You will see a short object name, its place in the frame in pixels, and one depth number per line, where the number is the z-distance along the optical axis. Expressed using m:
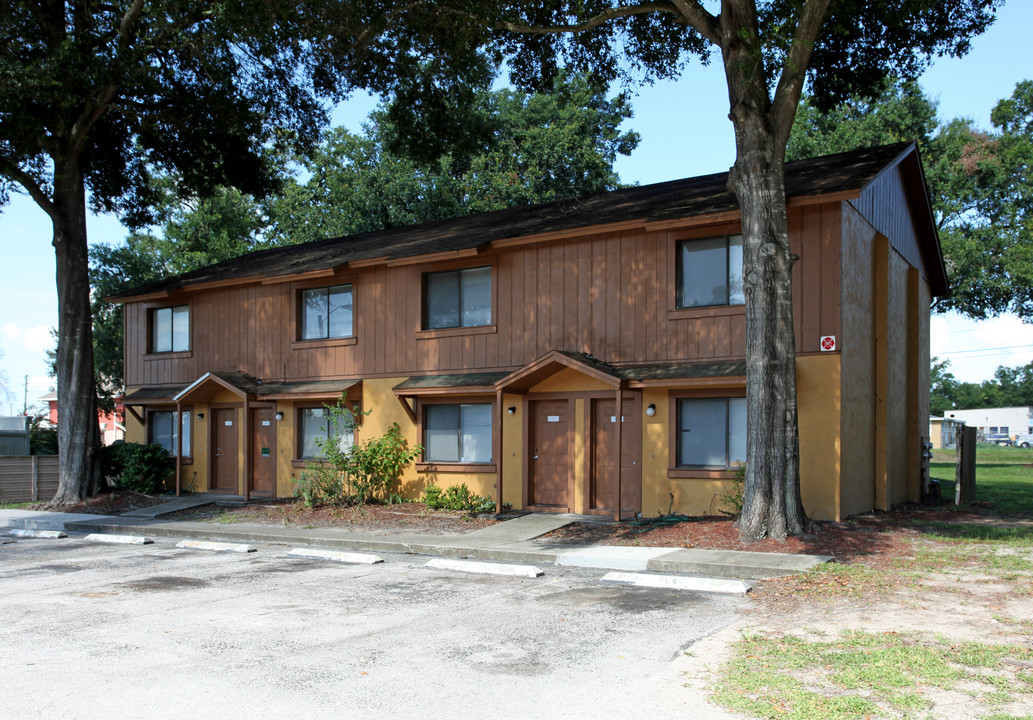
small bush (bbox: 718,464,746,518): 14.36
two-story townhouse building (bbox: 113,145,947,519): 14.64
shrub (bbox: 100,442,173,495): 21.70
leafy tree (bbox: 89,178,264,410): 36.25
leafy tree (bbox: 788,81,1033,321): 31.52
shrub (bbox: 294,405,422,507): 17.94
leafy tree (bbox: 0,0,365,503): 16.91
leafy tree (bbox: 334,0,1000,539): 12.33
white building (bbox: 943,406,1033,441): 85.44
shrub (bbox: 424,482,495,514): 17.11
